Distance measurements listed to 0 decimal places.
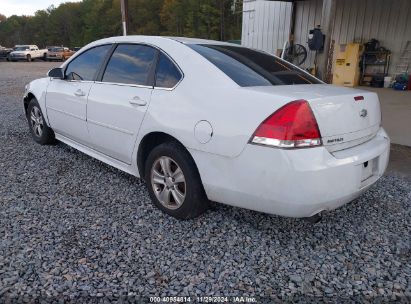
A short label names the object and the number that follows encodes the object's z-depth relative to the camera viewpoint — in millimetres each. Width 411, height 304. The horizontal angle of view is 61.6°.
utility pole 11234
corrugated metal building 11906
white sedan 2221
